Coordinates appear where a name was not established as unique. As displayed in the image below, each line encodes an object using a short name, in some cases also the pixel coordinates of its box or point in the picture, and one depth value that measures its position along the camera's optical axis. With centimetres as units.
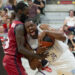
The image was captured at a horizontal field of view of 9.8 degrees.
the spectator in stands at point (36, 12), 1556
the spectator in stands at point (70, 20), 1539
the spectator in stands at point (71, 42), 1291
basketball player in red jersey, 516
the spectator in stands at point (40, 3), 1679
